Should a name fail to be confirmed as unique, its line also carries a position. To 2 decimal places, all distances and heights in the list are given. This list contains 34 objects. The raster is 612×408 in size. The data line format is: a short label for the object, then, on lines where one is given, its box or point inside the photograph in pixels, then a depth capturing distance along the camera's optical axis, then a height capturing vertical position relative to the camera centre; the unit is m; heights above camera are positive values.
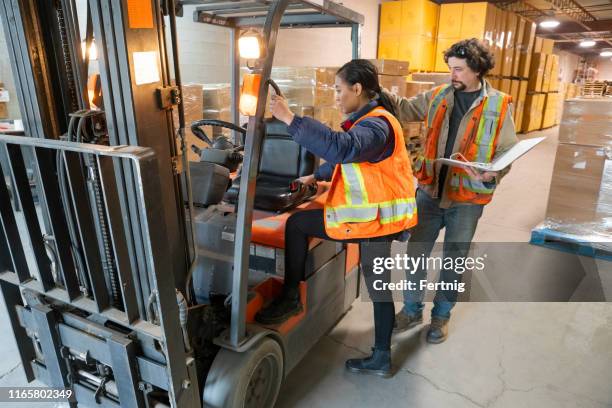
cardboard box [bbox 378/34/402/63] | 9.36 +0.50
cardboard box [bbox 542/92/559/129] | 16.53 -1.59
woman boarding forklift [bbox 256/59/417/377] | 1.85 -0.55
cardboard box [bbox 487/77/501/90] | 11.01 -0.33
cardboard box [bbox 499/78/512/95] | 11.88 -0.46
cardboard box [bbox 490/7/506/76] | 10.18 +0.74
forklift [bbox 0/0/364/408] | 1.52 -0.58
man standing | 2.67 -0.50
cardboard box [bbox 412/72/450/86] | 8.57 -0.16
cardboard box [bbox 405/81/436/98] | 7.73 -0.31
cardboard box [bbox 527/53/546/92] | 13.96 -0.13
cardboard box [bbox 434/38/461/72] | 9.49 +0.41
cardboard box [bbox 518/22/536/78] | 12.98 +0.56
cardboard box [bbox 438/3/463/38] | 9.31 +1.02
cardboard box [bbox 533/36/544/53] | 14.05 +0.72
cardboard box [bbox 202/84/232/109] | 5.33 -0.30
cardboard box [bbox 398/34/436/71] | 9.08 +0.39
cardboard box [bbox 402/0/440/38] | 8.92 +1.06
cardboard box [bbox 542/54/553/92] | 14.85 -0.18
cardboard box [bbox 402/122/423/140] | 7.02 -0.98
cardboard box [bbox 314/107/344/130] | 5.74 -0.60
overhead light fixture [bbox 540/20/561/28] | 15.50 +1.60
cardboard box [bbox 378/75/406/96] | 6.69 -0.21
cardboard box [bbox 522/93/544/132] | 14.58 -1.44
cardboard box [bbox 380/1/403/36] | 9.20 +1.08
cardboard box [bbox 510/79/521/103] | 12.70 -0.58
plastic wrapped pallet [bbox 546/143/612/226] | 4.56 -1.31
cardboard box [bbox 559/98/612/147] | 4.50 -0.57
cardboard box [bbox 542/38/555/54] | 14.74 +0.73
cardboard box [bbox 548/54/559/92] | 15.58 -0.28
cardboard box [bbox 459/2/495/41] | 9.12 +1.01
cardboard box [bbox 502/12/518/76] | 11.12 +0.69
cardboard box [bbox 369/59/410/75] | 6.51 +0.04
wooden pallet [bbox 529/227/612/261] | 4.47 -1.84
